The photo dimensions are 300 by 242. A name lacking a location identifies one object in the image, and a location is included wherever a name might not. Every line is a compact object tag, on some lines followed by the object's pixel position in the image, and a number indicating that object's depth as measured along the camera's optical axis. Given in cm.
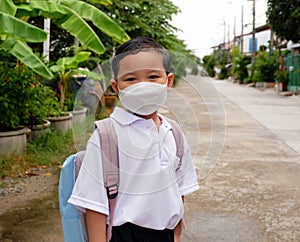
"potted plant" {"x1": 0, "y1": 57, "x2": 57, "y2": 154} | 518
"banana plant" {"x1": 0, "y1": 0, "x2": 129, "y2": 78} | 448
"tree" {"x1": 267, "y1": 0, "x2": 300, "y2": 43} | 1833
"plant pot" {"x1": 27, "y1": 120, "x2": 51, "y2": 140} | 606
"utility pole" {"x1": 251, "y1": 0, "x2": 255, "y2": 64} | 3431
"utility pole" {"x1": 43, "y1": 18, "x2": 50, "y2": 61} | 841
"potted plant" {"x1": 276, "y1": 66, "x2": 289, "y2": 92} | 2225
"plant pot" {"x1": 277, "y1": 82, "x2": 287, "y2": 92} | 2253
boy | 134
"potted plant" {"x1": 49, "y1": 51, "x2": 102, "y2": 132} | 696
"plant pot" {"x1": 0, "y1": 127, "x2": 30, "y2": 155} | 516
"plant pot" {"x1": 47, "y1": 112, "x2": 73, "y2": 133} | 683
